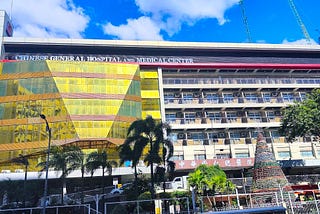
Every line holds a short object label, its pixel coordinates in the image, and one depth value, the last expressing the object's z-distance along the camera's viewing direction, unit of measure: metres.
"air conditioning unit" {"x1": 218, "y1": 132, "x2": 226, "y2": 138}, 53.34
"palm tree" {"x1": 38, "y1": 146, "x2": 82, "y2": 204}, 36.53
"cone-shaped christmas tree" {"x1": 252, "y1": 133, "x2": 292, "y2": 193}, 22.41
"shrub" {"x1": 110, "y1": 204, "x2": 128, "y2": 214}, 23.08
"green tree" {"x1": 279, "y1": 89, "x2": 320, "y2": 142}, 36.41
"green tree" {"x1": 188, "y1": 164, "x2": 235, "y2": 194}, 31.36
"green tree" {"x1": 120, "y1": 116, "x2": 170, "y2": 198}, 32.09
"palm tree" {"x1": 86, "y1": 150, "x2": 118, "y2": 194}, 37.09
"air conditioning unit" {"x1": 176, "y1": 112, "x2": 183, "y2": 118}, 53.84
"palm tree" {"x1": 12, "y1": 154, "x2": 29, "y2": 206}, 41.88
